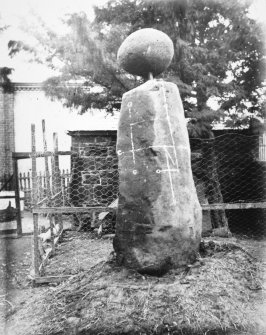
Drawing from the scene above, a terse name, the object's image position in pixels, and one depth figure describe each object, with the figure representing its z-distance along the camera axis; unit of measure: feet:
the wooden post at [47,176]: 17.57
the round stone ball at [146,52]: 11.48
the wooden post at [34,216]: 14.33
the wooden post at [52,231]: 18.52
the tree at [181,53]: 18.27
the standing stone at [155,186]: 10.77
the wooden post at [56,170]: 20.12
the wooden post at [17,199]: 25.18
